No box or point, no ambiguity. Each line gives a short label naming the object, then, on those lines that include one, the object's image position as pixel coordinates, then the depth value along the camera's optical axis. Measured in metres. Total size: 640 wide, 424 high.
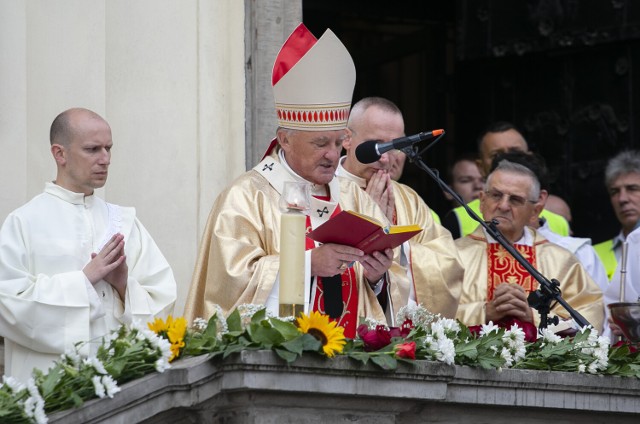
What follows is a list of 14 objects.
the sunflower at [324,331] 11.53
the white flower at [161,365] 11.28
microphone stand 14.01
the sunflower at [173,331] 11.70
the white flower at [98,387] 10.96
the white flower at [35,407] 10.67
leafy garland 11.01
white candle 12.13
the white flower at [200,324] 12.08
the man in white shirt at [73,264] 14.14
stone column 18.20
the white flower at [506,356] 12.62
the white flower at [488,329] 12.94
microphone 13.87
